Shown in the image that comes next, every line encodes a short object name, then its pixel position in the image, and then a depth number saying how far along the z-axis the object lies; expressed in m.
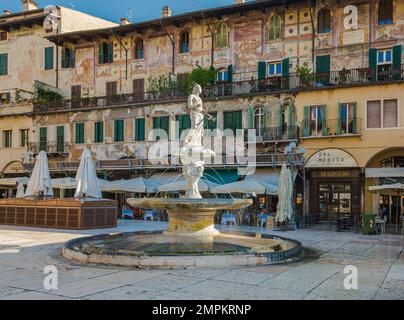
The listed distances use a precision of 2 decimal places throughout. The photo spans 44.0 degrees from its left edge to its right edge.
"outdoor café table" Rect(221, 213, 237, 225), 21.94
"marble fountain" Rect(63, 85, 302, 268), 9.81
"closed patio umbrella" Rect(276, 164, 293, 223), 20.38
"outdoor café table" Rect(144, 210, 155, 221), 25.36
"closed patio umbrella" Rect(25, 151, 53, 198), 21.31
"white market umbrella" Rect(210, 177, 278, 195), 22.39
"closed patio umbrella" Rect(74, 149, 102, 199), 19.83
